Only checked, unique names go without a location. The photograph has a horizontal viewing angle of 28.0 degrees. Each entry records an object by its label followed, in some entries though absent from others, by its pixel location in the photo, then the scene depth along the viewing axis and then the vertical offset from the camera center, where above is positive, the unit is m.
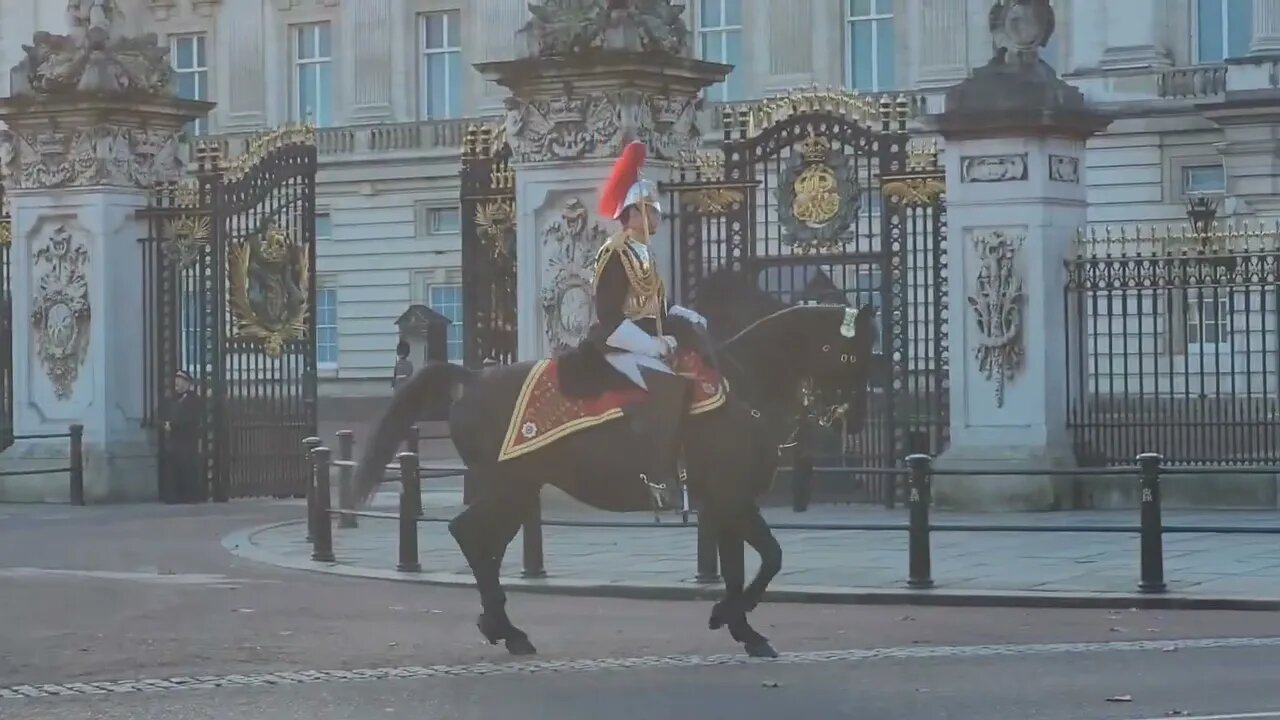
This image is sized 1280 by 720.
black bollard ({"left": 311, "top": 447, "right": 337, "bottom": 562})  18.17 -1.14
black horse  12.32 -0.48
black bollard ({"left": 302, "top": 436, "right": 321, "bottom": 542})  18.44 -0.87
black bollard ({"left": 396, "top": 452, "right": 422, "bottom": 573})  16.84 -1.06
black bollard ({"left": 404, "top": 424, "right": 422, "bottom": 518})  17.20 -0.88
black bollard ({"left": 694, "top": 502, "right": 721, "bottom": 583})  15.61 -1.25
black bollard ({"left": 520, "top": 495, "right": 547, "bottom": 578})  16.28 -1.25
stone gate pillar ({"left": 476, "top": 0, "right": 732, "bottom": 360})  21.66 +1.95
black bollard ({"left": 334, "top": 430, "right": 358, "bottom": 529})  20.14 -0.95
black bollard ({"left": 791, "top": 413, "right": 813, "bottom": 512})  19.12 -1.01
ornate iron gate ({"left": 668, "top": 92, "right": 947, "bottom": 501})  21.64 +1.15
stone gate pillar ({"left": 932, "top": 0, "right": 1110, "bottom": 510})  21.03 +0.64
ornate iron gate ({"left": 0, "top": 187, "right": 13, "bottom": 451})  26.72 +0.11
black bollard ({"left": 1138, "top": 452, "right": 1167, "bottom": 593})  14.88 -1.13
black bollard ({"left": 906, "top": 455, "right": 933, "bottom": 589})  15.27 -1.07
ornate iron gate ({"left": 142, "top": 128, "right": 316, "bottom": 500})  24.69 +0.54
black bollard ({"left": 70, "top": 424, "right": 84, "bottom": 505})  24.41 -1.01
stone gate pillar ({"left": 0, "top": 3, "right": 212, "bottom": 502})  24.81 +1.25
